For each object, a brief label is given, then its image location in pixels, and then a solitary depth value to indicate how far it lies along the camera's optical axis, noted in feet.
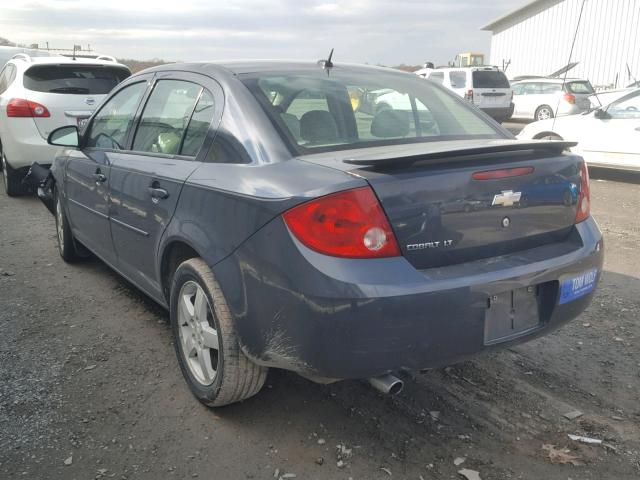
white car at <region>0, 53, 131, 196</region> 24.95
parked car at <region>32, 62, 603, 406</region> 7.45
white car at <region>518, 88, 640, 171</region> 29.76
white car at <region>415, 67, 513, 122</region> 59.41
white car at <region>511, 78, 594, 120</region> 59.11
